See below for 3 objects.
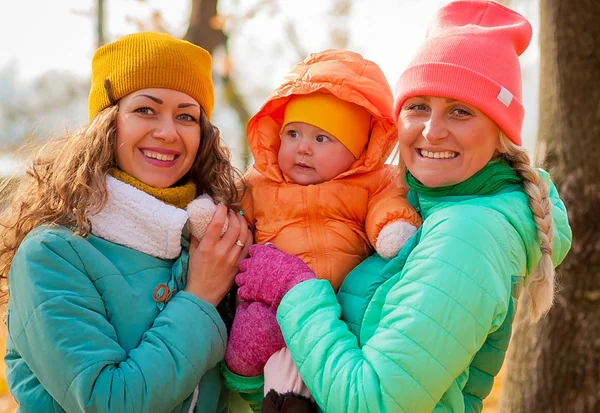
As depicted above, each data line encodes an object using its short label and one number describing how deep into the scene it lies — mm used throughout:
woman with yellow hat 2316
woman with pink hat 2094
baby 2658
